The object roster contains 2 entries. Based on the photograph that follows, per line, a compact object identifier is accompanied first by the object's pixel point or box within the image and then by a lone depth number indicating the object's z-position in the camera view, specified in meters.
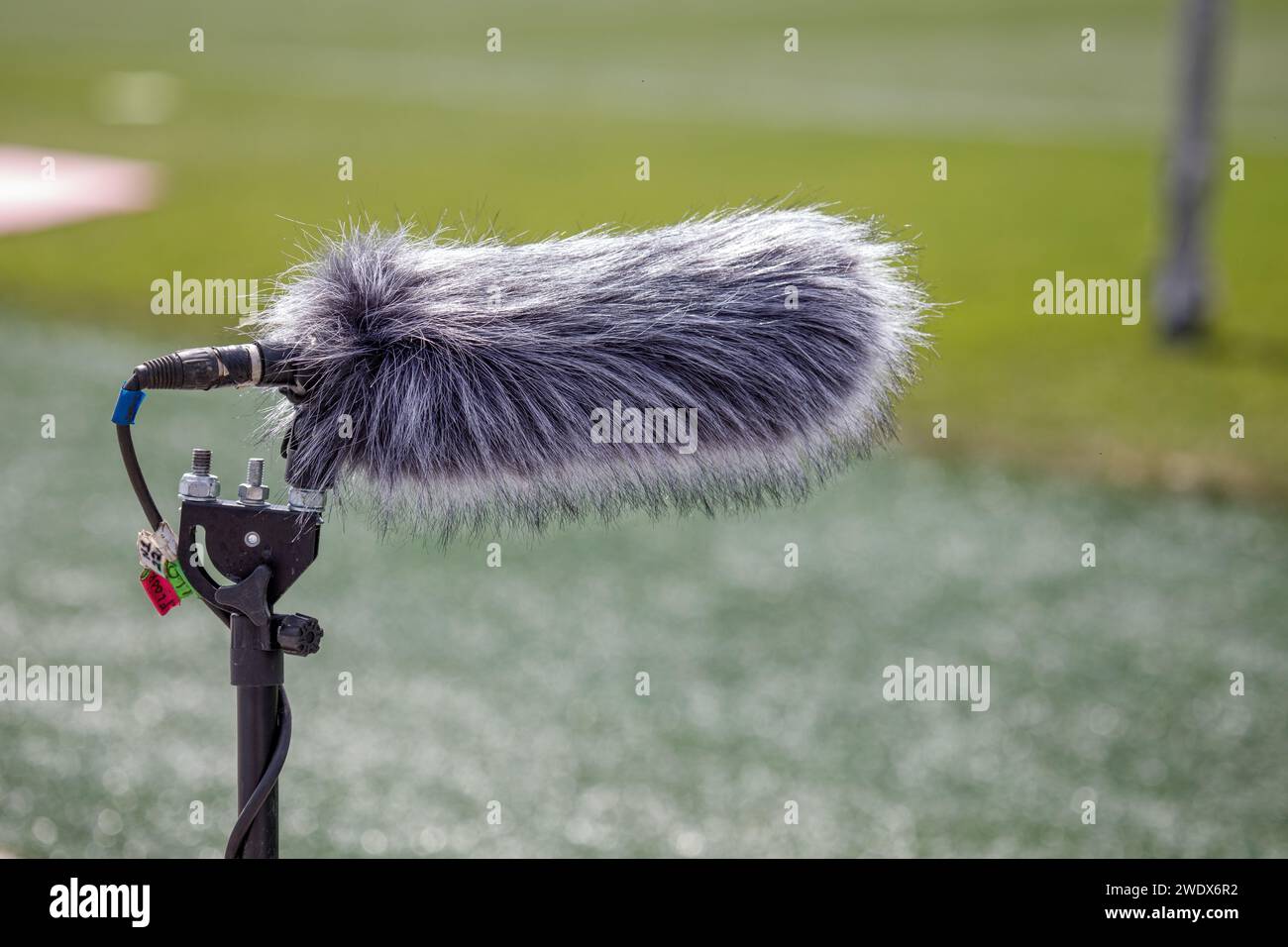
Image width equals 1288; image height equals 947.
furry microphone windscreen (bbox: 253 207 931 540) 2.22
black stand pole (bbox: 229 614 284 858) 2.26
